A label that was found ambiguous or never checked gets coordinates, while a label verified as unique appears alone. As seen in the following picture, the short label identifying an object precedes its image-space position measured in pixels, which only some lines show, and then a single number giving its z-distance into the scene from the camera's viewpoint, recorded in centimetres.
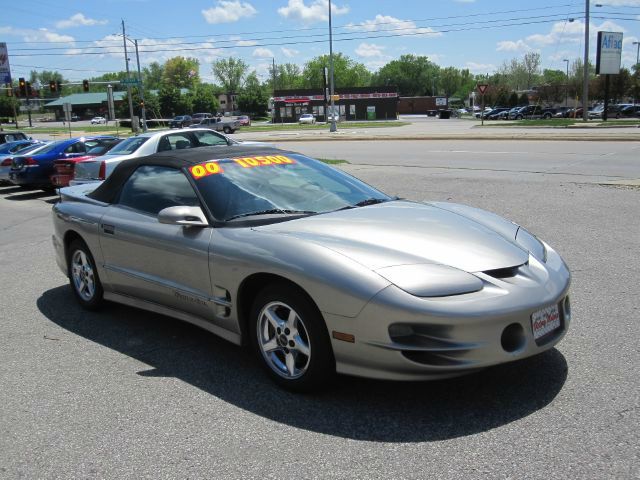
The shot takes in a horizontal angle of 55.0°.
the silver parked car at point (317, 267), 319
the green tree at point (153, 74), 17275
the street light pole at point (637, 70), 7756
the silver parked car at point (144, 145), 1219
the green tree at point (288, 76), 15738
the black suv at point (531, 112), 6622
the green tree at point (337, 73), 14500
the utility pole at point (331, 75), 4715
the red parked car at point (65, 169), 1319
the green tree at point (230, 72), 14662
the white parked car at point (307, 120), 8050
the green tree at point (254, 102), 10862
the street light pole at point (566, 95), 8550
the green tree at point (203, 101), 10525
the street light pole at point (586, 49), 4559
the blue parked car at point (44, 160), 1562
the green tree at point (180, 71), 14925
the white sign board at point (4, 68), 6556
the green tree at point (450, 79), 17075
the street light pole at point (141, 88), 5609
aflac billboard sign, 4753
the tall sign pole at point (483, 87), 4210
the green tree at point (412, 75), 17312
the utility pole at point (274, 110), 9076
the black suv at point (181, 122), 6800
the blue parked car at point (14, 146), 2048
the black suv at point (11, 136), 2370
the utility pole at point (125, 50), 7059
